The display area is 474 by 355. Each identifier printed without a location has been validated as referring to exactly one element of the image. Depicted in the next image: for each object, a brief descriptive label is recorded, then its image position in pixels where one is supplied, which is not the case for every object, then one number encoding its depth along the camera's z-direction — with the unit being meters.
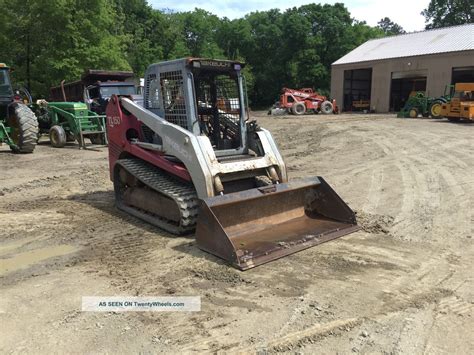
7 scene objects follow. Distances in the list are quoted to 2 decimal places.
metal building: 28.23
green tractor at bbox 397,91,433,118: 23.90
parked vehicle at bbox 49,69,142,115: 15.18
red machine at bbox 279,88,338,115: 29.80
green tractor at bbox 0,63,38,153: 11.71
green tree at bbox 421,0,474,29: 50.84
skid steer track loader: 5.07
